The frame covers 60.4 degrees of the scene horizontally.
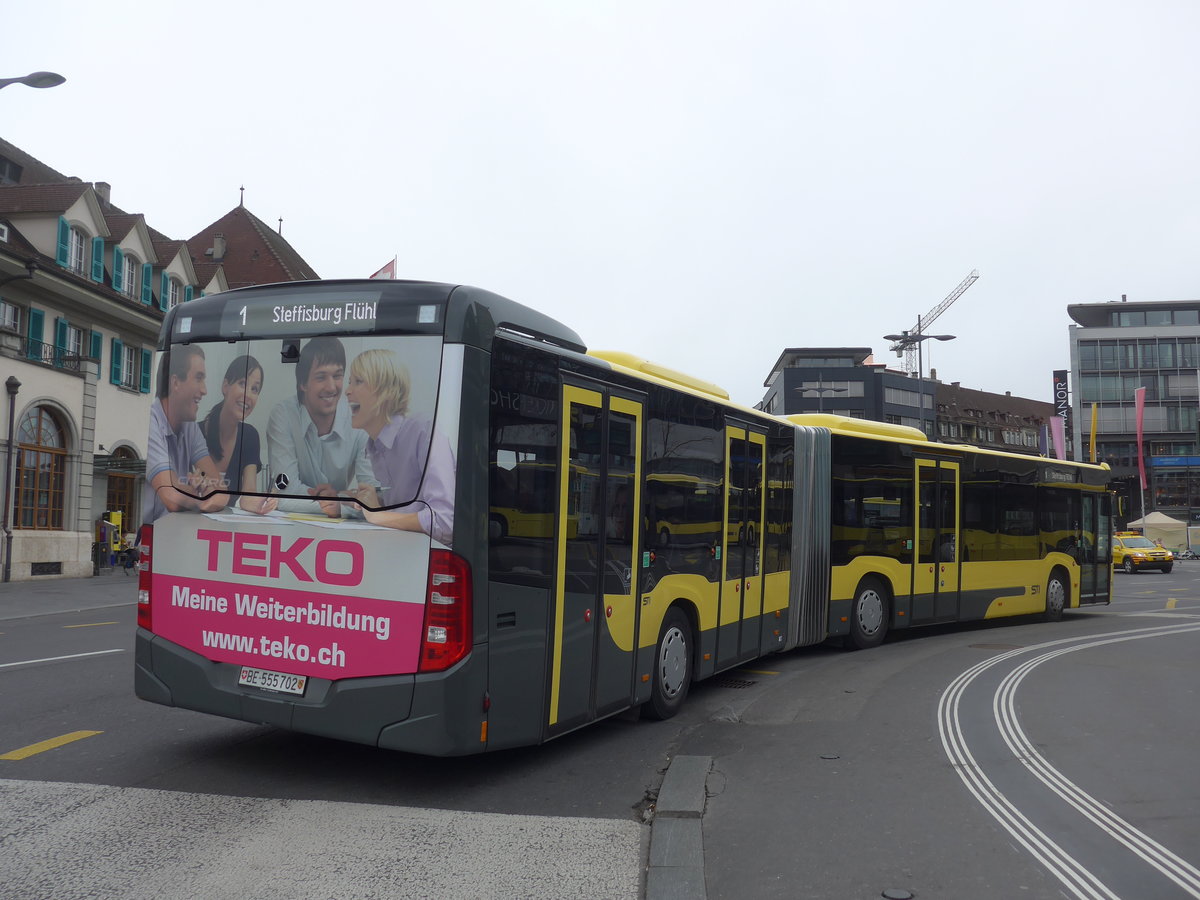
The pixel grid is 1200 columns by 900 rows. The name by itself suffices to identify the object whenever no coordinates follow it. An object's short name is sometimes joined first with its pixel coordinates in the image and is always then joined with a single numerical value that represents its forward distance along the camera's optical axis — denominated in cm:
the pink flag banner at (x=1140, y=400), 6262
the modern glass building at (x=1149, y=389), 9262
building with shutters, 2700
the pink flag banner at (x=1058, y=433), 5249
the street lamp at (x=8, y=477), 2600
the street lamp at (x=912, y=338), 3416
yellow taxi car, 4206
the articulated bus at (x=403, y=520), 571
